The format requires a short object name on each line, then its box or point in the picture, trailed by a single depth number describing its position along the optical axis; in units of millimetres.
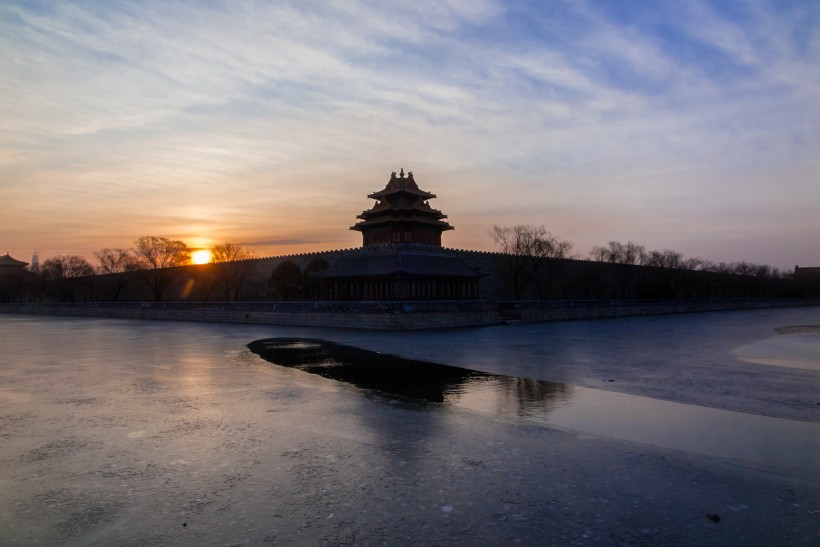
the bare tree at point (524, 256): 50500
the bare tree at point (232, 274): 55312
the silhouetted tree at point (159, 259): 58250
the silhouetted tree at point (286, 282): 44938
